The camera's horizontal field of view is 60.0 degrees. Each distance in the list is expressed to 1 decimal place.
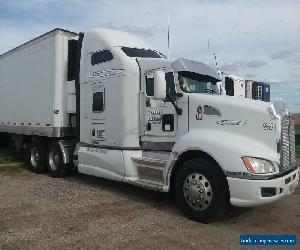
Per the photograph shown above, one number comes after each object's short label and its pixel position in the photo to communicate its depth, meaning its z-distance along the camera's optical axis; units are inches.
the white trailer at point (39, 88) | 266.5
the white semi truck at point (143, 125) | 163.7
